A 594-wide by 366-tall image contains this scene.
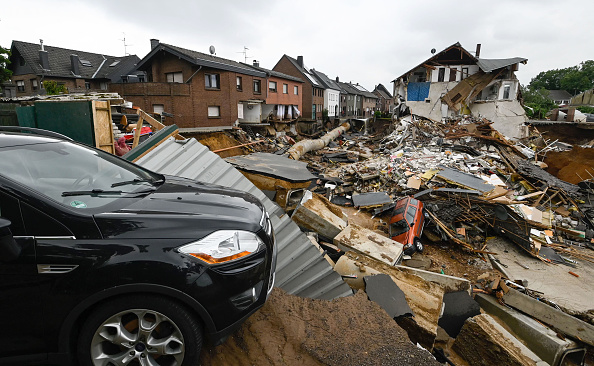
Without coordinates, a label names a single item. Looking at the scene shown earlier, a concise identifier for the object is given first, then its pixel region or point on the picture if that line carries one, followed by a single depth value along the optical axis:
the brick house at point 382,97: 78.62
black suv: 1.93
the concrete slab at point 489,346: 3.73
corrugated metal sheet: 3.90
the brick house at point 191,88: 21.61
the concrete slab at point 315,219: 6.10
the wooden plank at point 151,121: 6.94
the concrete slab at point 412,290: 3.67
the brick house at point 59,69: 28.97
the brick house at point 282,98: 32.00
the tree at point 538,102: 42.55
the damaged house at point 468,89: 27.50
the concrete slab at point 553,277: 6.04
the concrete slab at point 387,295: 3.75
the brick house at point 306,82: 42.28
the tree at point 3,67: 20.28
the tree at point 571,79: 71.75
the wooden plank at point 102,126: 6.88
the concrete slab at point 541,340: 4.49
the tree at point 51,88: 20.92
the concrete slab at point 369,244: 5.50
